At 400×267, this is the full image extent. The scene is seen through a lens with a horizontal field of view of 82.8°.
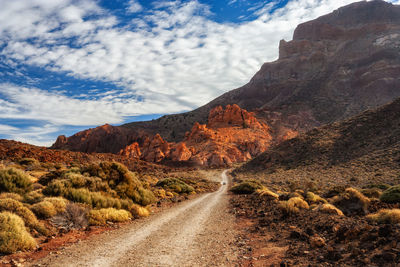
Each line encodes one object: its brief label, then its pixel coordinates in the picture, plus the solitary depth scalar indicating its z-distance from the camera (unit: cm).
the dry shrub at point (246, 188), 2462
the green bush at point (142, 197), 1523
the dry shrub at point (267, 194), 1738
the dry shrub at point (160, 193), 1960
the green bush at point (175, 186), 2403
